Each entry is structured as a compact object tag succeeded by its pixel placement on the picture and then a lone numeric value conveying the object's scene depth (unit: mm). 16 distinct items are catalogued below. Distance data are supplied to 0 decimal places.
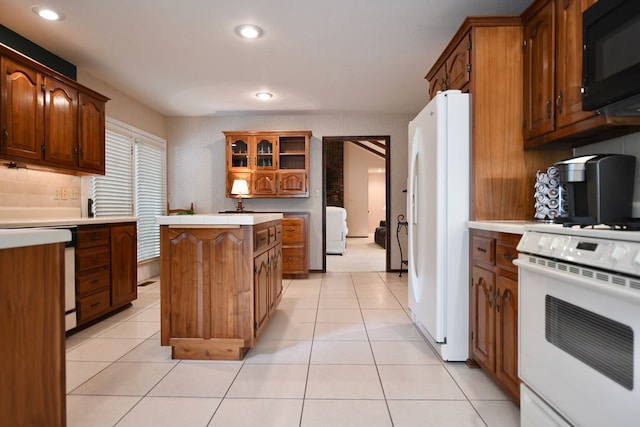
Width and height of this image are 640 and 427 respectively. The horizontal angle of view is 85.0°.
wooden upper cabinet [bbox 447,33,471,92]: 2230
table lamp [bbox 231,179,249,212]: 4871
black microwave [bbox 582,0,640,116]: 1325
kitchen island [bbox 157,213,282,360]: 2223
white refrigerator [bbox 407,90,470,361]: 2182
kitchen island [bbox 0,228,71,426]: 880
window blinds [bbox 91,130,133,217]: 3879
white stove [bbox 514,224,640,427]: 940
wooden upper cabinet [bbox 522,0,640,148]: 1711
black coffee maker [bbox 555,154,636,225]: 1612
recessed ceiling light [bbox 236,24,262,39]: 2717
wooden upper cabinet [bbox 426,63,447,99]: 2648
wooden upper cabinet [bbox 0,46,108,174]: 2479
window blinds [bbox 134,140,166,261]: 4629
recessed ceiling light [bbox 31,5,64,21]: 2461
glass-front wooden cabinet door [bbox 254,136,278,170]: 5027
